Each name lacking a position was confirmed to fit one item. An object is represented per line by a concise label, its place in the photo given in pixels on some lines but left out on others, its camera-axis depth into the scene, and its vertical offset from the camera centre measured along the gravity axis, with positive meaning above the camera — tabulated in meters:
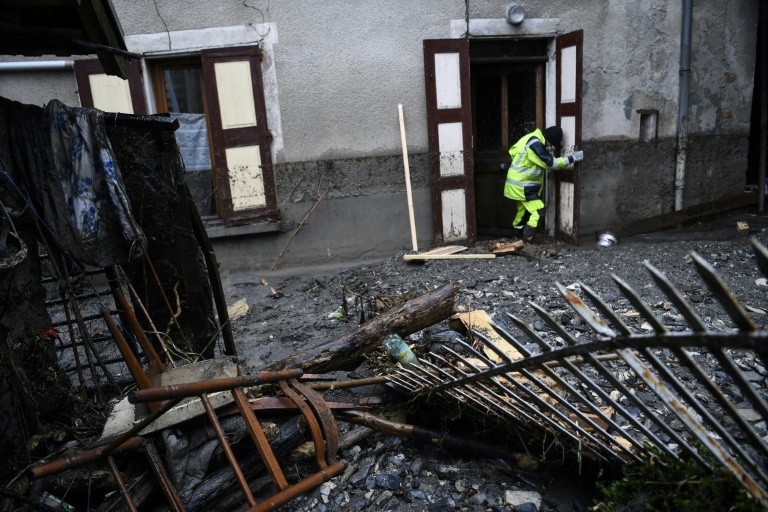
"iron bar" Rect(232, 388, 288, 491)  2.37 -1.24
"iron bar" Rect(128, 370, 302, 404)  2.07 -0.93
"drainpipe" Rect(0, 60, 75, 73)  5.95 +1.29
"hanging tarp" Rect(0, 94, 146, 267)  2.90 +0.01
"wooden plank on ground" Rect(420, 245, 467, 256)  6.64 -1.25
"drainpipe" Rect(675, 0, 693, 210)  7.48 +0.44
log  3.54 -1.22
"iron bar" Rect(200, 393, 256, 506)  2.25 -1.20
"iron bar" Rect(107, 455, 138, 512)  2.25 -1.32
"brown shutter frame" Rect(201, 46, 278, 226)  6.30 +0.35
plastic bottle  3.37 -1.24
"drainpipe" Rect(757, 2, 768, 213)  8.28 +0.50
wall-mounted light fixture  6.78 +1.69
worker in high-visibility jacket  6.86 -0.28
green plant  1.42 -1.05
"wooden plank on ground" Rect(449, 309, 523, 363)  3.66 -1.27
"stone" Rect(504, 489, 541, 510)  2.51 -1.66
